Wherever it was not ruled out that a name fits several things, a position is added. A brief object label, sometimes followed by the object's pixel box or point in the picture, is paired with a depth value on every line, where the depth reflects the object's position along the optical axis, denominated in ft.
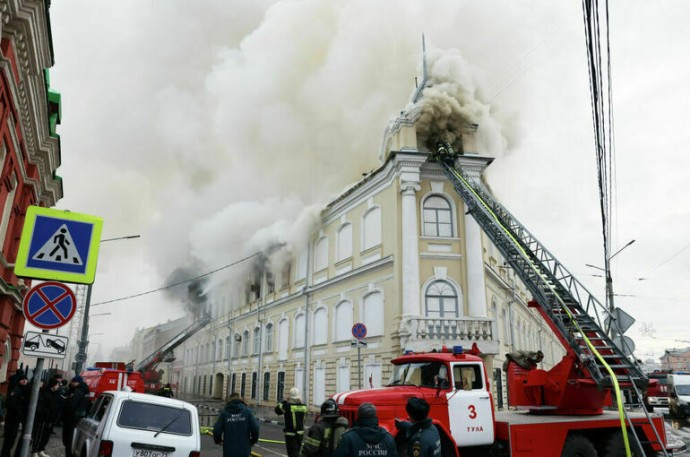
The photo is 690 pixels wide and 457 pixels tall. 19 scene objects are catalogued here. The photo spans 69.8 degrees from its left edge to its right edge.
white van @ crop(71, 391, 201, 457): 22.11
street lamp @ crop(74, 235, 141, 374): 81.82
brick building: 37.88
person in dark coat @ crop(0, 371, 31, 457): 32.32
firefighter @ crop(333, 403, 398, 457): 13.97
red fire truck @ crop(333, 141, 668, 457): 27.63
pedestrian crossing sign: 19.13
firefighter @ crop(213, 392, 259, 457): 23.26
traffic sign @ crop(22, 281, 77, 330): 19.44
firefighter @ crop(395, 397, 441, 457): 15.33
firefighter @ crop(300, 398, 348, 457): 19.52
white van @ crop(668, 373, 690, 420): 80.28
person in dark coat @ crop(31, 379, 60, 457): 33.91
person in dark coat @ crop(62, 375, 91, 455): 34.12
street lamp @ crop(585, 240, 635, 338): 63.42
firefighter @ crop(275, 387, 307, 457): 29.43
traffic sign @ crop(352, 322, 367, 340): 50.29
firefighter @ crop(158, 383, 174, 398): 52.39
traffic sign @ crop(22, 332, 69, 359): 19.94
